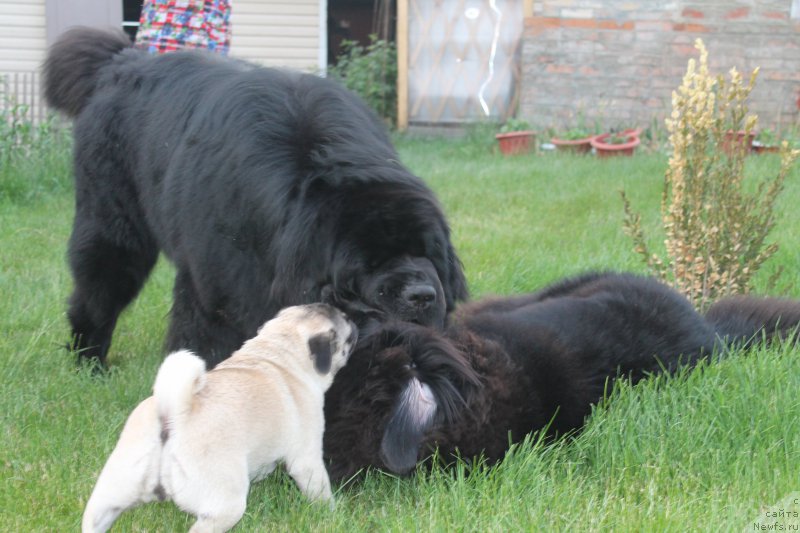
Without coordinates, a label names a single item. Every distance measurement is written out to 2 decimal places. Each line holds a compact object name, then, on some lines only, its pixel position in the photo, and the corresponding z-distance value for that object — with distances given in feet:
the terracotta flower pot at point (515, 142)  33.40
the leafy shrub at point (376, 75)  40.22
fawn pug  7.11
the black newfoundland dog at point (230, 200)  8.85
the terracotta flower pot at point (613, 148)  30.96
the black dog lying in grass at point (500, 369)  8.67
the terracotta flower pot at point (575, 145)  32.17
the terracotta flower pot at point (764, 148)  30.66
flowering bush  12.82
